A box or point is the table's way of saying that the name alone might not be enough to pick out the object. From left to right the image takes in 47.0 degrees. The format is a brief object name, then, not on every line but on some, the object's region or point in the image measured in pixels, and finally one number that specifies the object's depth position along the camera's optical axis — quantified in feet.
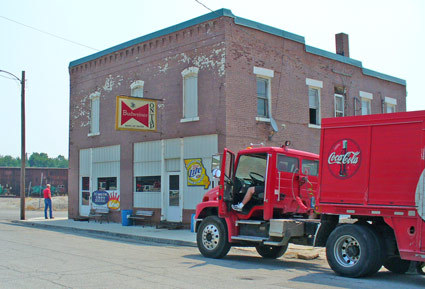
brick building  60.54
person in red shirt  82.96
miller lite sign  60.70
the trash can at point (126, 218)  69.77
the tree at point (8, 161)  540.68
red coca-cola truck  28.91
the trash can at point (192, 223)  58.08
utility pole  82.76
